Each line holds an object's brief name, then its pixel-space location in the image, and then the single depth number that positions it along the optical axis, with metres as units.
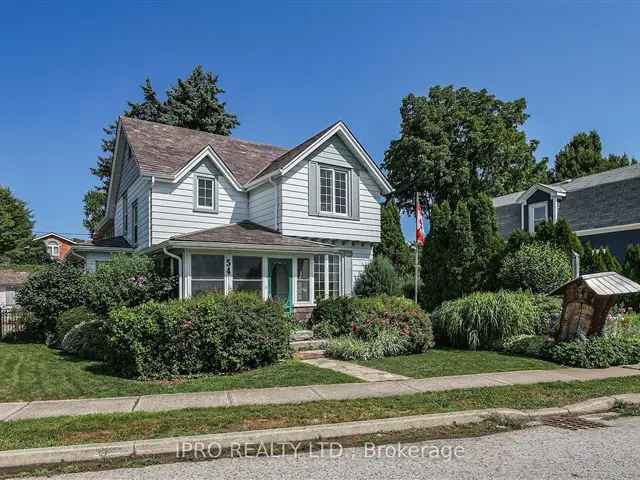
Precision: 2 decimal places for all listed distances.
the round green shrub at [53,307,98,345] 14.87
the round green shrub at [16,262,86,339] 16.58
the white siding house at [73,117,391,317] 16.33
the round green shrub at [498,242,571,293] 16.06
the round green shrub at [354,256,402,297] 19.30
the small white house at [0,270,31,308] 37.25
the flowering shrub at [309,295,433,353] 12.88
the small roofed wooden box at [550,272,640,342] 11.55
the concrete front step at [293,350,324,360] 12.12
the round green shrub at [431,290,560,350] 13.39
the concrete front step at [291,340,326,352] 12.80
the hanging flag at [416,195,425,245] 18.28
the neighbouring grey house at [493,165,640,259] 23.95
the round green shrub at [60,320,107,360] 12.34
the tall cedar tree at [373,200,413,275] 26.62
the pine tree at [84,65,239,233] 36.47
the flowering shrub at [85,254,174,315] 14.74
